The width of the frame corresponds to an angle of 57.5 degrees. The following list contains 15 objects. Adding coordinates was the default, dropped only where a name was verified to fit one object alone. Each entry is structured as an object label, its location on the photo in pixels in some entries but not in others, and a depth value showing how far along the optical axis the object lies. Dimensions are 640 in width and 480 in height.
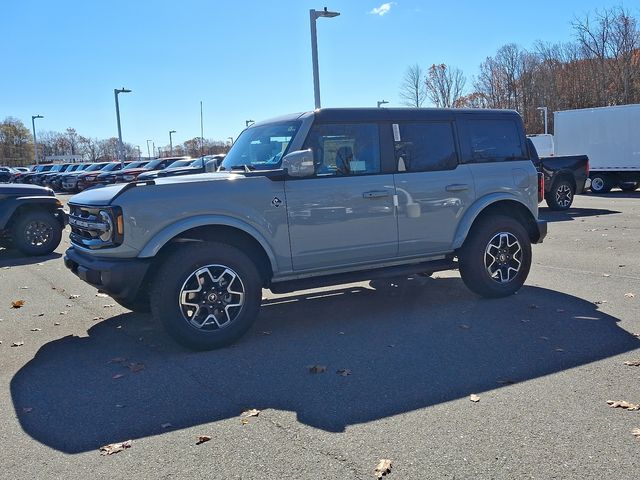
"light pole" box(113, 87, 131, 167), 38.81
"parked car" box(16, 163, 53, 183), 40.79
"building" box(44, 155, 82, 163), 85.79
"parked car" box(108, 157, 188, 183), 29.25
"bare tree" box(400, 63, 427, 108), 54.19
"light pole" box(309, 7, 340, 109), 17.48
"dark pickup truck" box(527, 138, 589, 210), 16.86
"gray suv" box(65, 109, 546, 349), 5.07
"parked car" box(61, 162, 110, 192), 33.34
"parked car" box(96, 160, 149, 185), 30.91
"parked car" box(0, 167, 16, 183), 39.62
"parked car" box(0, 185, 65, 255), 11.20
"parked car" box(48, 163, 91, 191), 36.79
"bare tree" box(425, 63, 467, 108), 60.62
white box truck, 21.47
